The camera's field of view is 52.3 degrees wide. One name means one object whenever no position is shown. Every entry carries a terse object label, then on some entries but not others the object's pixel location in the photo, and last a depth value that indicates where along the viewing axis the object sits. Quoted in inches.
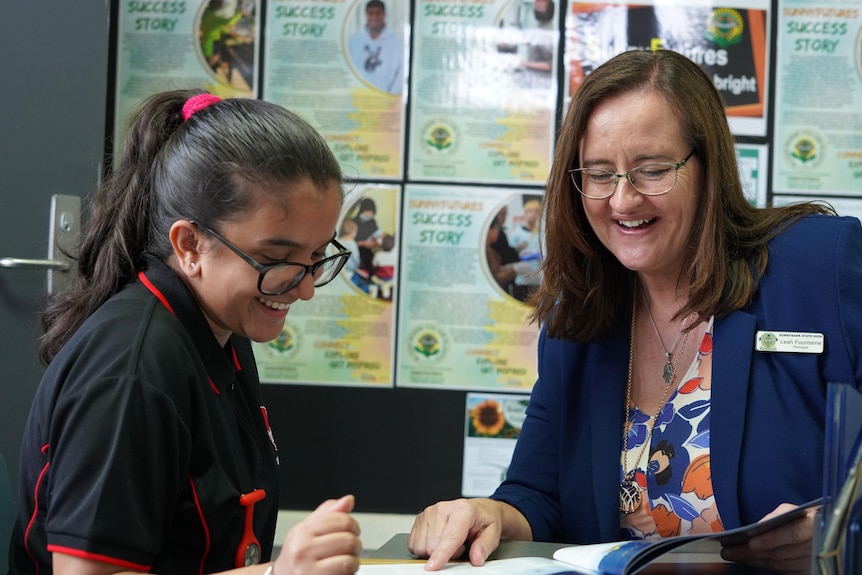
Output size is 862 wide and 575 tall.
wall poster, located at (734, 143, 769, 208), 104.9
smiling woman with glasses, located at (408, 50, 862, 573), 53.5
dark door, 95.3
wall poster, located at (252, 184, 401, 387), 106.2
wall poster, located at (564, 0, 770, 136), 103.5
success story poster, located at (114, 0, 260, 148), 106.2
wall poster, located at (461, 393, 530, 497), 106.0
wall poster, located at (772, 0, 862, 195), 103.7
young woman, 35.7
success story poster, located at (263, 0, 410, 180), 105.6
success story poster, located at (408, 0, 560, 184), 104.9
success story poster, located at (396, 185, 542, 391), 106.3
